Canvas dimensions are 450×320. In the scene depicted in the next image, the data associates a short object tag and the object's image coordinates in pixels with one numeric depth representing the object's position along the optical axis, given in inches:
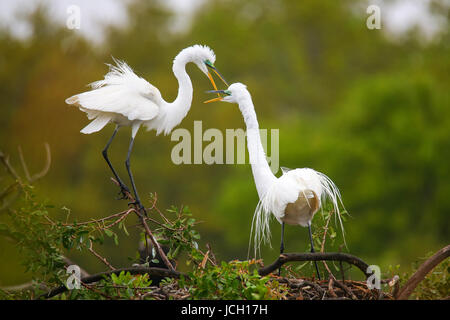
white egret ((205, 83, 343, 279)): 349.1
